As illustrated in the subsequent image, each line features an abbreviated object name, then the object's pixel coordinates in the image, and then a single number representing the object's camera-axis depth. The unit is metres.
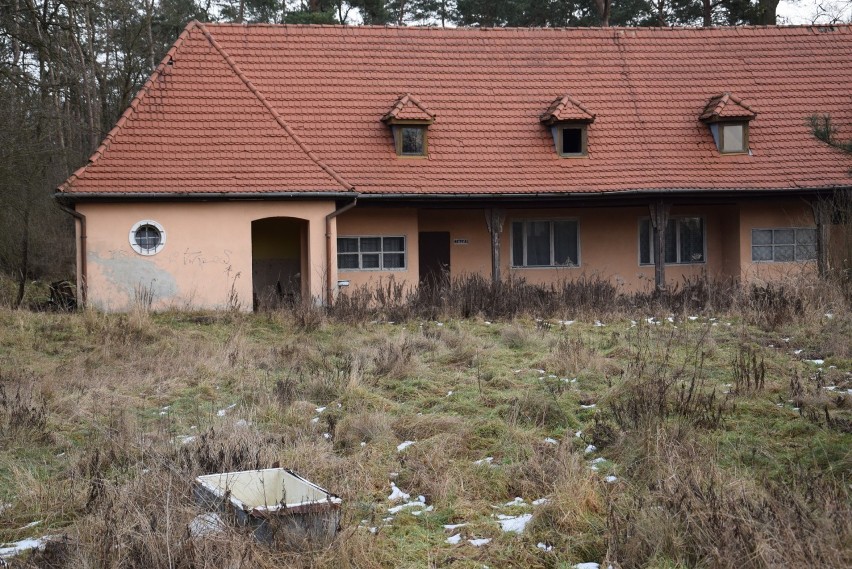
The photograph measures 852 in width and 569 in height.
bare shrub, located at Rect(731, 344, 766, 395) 9.12
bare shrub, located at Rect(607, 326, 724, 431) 7.98
